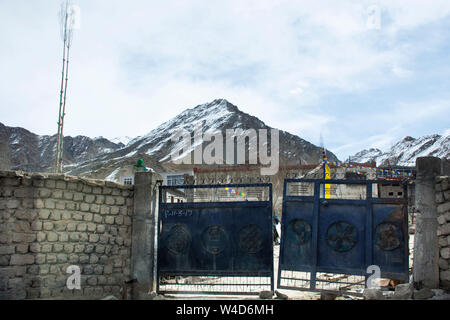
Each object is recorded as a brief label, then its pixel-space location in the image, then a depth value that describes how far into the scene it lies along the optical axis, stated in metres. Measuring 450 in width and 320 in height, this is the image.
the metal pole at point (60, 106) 12.47
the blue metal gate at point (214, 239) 6.57
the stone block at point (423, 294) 5.52
